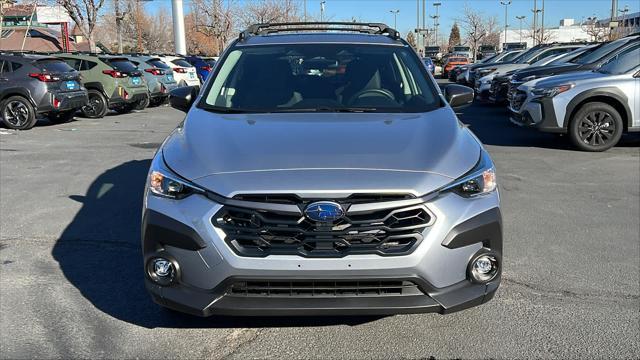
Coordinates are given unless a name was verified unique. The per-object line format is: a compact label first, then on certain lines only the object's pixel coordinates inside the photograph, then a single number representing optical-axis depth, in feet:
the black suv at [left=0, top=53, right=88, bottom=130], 43.21
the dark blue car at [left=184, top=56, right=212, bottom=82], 78.32
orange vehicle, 130.17
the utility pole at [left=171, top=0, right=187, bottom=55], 111.65
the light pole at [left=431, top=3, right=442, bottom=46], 281.54
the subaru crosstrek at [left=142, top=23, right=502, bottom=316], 9.50
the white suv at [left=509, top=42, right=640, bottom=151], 31.96
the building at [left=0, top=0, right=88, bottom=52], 168.46
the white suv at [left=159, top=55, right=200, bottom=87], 70.35
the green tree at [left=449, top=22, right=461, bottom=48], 355.56
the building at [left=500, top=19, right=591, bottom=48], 283.46
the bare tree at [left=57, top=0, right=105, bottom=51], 92.80
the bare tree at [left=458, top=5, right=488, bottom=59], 202.00
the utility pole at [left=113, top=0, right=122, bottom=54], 112.78
